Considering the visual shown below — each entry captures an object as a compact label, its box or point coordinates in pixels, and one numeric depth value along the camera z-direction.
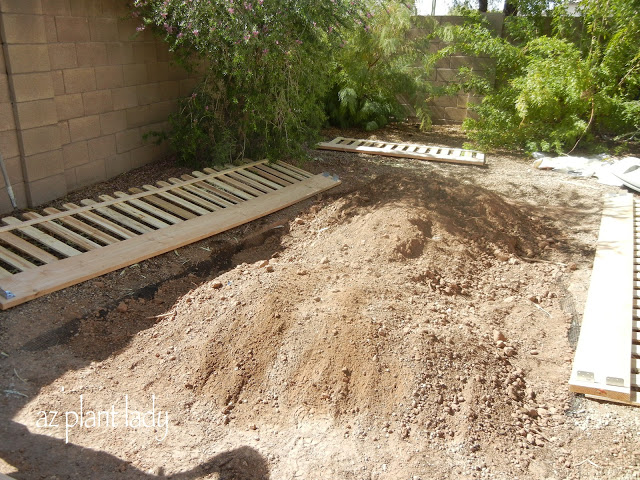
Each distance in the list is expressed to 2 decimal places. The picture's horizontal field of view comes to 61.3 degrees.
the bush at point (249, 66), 5.02
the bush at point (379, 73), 8.23
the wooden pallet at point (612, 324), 2.85
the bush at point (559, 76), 6.83
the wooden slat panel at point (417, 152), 7.12
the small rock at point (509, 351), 3.12
